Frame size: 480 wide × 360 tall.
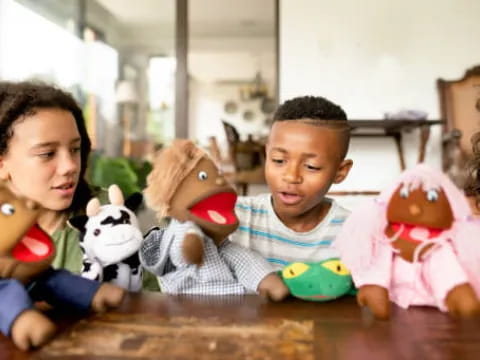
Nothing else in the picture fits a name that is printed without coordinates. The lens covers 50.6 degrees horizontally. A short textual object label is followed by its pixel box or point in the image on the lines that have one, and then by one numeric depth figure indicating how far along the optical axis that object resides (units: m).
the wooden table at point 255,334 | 0.49
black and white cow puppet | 0.75
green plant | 1.66
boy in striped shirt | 0.81
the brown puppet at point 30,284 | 0.52
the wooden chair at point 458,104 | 3.70
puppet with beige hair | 0.72
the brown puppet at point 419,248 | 0.66
